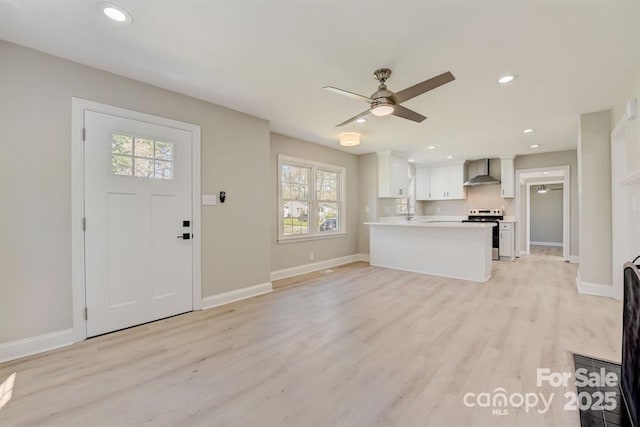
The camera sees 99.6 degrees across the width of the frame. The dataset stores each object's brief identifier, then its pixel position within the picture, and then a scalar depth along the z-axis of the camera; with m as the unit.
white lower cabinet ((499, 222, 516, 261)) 6.41
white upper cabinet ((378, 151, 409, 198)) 6.16
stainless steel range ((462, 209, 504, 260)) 6.52
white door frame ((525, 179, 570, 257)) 7.20
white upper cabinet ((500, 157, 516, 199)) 6.63
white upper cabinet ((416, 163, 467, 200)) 7.44
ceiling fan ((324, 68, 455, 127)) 2.31
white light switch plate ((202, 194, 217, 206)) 3.38
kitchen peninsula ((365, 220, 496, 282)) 4.54
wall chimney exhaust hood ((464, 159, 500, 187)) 6.84
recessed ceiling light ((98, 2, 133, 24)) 1.83
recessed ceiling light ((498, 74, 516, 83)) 2.77
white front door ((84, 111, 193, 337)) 2.62
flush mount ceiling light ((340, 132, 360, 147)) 4.51
